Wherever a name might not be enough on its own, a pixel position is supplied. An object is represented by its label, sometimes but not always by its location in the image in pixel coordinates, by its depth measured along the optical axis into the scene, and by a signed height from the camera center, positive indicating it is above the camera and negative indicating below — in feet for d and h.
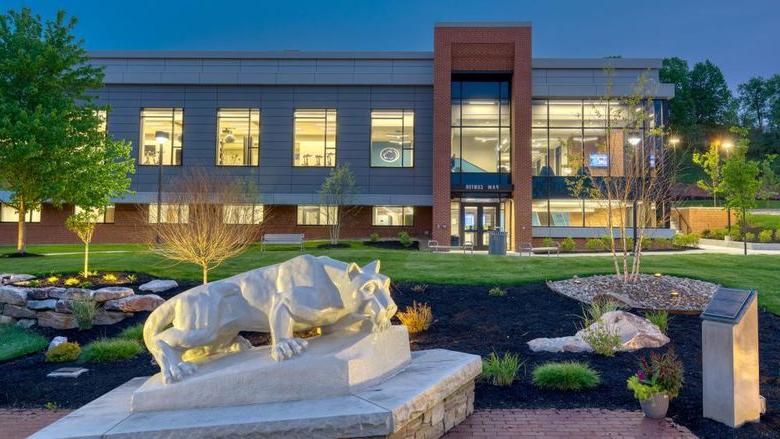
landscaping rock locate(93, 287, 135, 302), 33.40 -4.96
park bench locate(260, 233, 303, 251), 68.64 -1.30
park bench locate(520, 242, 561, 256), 74.65 -2.61
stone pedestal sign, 15.57 -4.49
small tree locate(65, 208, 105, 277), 42.16 +0.28
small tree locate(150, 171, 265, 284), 33.71 -0.11
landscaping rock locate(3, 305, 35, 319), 33.30 -6.42
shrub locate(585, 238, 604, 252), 82.33 -1.80
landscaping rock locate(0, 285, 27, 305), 33.50 -5.22
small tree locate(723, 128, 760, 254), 77.20 +9.61
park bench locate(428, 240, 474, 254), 83.66 -2.79
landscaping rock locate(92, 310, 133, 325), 32.76 -6.66
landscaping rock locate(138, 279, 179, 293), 38.39 -4.99
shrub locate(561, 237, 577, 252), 82.43 -1.89
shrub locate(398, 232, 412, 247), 87.40 -1.28
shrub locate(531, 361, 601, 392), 19.19 -6.26
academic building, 95.30 +23.04
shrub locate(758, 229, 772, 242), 88.63 +0.34
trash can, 69.82 -1.45
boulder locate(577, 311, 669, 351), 24.90 -5.51
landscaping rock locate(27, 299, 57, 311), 32.78 -5.73
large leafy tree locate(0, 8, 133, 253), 46.39 +10.77
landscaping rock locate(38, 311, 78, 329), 32.09 -6.79
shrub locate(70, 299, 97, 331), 31.55 -6.00
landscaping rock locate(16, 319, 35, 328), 33.06 -7.20
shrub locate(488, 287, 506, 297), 37.19 -4.91
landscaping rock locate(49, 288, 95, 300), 32.89 -4.95
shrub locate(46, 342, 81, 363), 25.44 -7.29
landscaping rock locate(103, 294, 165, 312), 33.27 -5.71
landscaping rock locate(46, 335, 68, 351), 27.43 -7.21
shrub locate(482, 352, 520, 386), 19.70 -6.18
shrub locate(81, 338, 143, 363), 24.93 -7.00
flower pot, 16.19 -6.21
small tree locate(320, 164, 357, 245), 86.28 +8.11
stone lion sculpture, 13.89 -2.53
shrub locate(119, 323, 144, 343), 28.58 -6.85
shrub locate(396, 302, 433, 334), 28.63 -5.64
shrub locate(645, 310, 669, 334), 27.71 -5.33
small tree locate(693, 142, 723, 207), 93.81 +15.92
